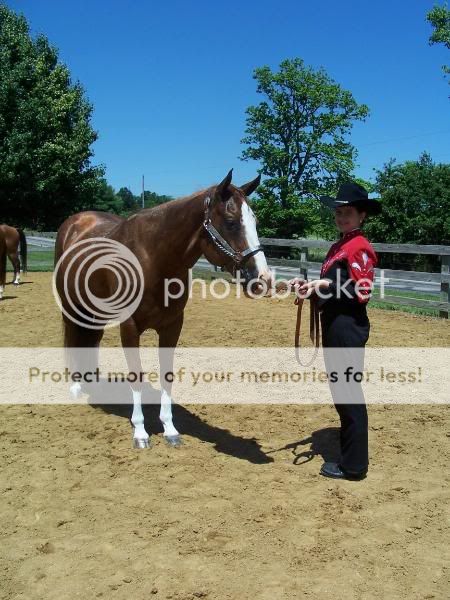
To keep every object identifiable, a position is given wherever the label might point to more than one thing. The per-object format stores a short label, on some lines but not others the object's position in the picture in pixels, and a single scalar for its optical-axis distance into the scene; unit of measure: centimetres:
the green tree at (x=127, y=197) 13188
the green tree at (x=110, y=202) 8948
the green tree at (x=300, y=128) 3688
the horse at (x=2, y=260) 1135
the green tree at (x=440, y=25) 2156
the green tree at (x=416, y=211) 2439
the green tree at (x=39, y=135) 1955
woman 324
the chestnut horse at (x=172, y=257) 336
